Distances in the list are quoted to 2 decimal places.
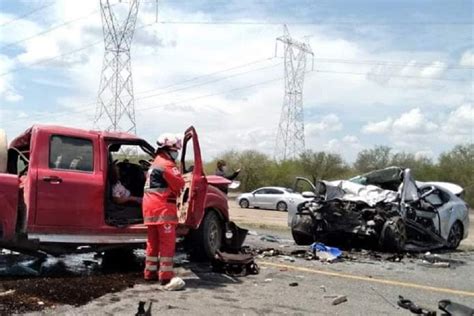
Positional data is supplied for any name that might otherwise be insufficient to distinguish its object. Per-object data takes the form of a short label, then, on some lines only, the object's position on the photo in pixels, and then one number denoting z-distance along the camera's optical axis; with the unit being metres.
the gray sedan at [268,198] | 32.16
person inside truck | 7.83
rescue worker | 6.94
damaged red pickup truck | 6.90
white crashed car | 10.96
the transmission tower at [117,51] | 41.24
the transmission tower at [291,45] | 52.08
